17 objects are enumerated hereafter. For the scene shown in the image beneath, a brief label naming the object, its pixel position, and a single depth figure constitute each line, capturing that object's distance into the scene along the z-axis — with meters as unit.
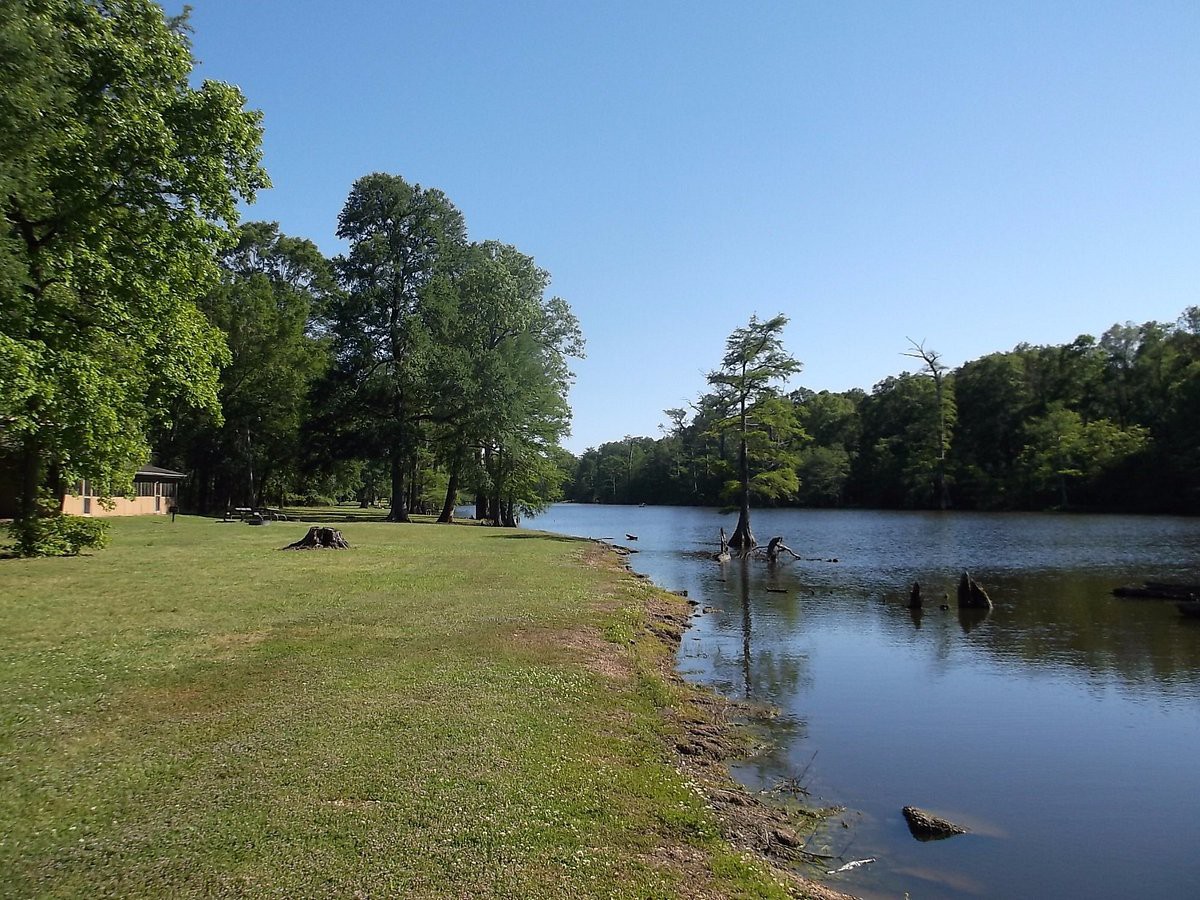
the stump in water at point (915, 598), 27.12
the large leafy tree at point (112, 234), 18.59
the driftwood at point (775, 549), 43.06
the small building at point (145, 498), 46.00
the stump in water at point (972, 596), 27.31
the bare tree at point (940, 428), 99.69
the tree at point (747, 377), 48.50
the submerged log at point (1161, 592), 27.44
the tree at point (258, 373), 58.09
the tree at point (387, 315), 50.47
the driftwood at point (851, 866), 8.16
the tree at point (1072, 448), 86.00
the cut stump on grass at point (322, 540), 29.85
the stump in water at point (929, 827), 9.20
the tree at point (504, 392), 49.31
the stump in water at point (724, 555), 43.65
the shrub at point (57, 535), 23.61
